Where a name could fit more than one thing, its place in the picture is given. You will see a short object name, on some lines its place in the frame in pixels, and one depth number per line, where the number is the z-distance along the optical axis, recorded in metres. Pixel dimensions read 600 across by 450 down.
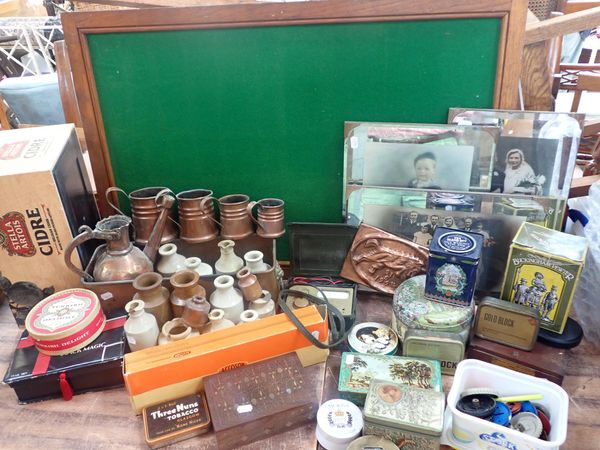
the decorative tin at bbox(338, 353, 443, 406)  0.82
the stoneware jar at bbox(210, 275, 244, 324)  0.94
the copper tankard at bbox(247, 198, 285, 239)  1.11
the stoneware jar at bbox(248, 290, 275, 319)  0.96
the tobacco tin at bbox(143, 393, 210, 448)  0.78
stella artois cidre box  0.95
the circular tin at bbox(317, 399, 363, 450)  0.76
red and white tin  0.87
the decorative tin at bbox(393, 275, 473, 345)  0.90
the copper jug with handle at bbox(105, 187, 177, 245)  1.11
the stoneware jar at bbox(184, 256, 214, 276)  1.01
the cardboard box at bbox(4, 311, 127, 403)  0.85
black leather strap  0.89
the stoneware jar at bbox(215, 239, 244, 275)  1.04
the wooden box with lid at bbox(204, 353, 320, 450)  0.75
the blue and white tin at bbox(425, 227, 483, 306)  0.89
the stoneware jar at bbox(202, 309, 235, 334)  0.91
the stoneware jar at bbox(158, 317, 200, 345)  0.89
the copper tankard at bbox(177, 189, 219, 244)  1.10
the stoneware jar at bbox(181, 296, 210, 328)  0.89
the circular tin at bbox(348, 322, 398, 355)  0.94
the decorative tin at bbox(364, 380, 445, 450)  0.70
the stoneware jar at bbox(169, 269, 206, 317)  0.93
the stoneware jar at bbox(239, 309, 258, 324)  0.92
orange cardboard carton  0.81
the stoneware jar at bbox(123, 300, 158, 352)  0.87
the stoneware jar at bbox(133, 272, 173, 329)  0.92
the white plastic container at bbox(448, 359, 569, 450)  0.69
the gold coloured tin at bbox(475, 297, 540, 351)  0.86
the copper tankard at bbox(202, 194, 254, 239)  1.10
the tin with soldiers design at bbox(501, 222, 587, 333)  0.86
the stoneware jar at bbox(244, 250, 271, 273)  1.00
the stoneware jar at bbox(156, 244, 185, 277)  1.06
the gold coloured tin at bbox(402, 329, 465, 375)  0.88
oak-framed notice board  0.99
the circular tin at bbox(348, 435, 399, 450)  0.71
